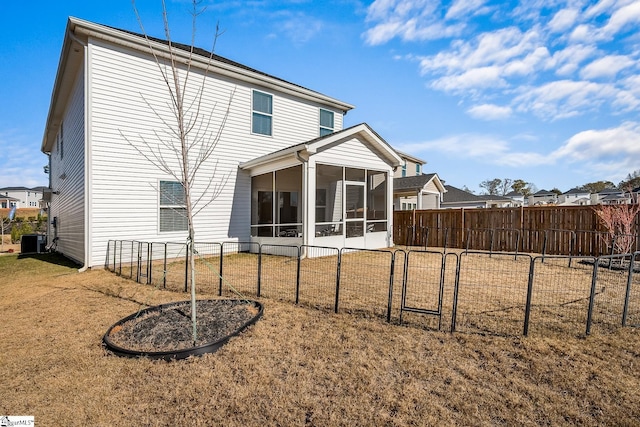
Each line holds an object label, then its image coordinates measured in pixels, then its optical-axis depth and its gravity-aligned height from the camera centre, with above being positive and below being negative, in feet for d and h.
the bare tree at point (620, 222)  31.40 -0.54
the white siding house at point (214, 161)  28.66 +5.07
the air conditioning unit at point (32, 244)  48.00 -6.82
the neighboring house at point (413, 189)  62.49 +4.90
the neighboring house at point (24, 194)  214.07 +4.91
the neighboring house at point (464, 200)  99.83 +4.42
